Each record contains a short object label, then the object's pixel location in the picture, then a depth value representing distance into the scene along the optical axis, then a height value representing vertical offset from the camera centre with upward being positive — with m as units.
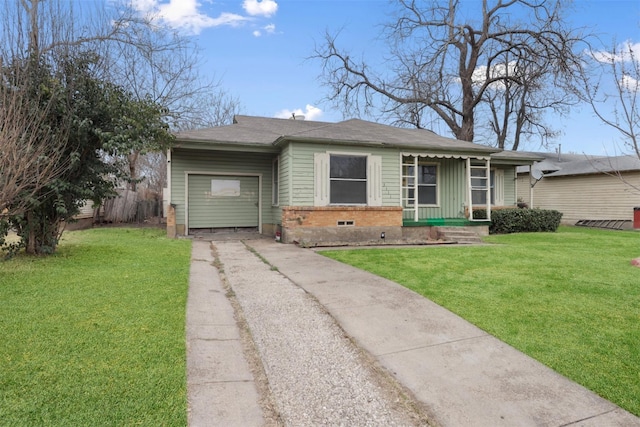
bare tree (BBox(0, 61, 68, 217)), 5.10 +1.21
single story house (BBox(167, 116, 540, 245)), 10.53 +1.25
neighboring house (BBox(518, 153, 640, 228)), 17.23 +1.40
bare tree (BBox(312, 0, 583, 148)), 19.64 +9.48
